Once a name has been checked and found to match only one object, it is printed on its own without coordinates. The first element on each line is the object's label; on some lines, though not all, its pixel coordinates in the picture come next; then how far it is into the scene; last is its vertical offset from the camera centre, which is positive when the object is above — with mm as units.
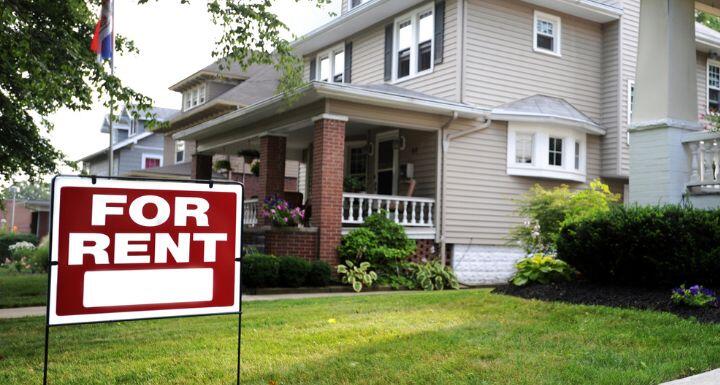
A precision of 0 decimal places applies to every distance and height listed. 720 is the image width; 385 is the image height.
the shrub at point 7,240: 28125 -1839
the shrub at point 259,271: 11719 -1172
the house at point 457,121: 13844 +2171
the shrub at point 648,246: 6914 -326
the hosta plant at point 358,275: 12781 -1303
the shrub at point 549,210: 12781 +88
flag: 12284 +3271
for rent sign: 3633 -276
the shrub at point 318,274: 12445 -1278
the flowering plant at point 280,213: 13250 -125
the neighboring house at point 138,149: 38188 +3226
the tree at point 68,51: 8328 +2130
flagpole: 12266 +3121
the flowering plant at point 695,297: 6535 -795
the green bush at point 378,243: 13367 -702
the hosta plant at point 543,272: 8570 -762
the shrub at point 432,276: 13578 -1388
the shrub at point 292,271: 12078 -1193
